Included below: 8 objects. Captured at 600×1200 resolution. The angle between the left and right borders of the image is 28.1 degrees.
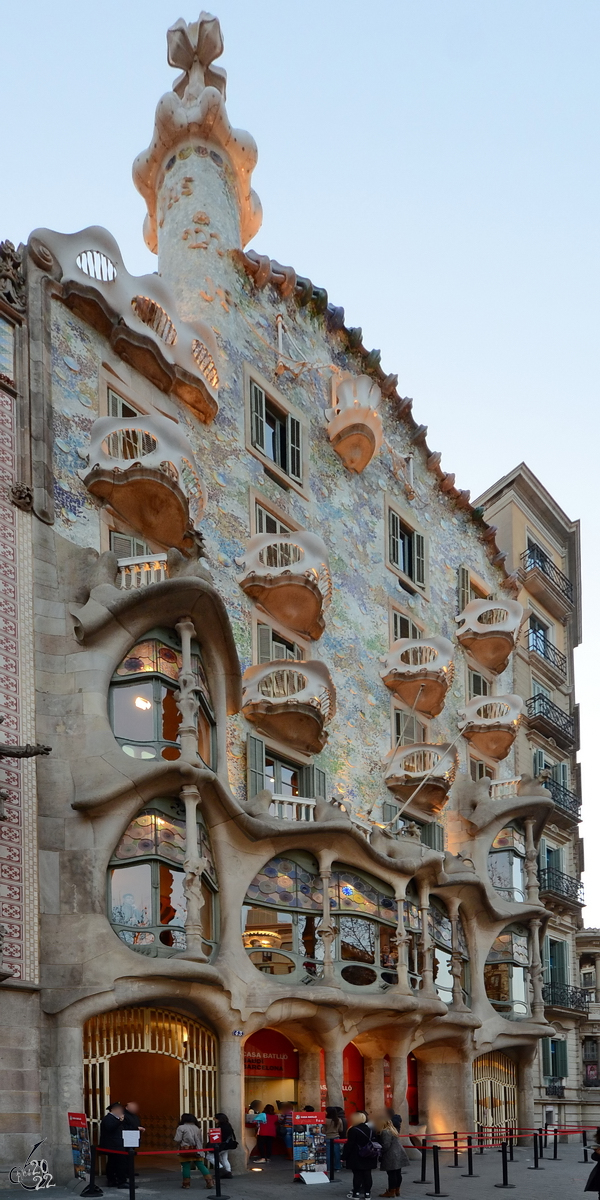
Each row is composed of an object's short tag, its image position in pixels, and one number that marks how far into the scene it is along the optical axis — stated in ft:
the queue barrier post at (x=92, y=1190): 56.13
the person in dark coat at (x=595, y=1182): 48.96
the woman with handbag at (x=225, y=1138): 64.69
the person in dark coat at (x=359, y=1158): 59.16
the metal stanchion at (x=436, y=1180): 63.72
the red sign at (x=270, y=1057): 85.71
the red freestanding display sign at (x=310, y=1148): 67.67
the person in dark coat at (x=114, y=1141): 58.59
